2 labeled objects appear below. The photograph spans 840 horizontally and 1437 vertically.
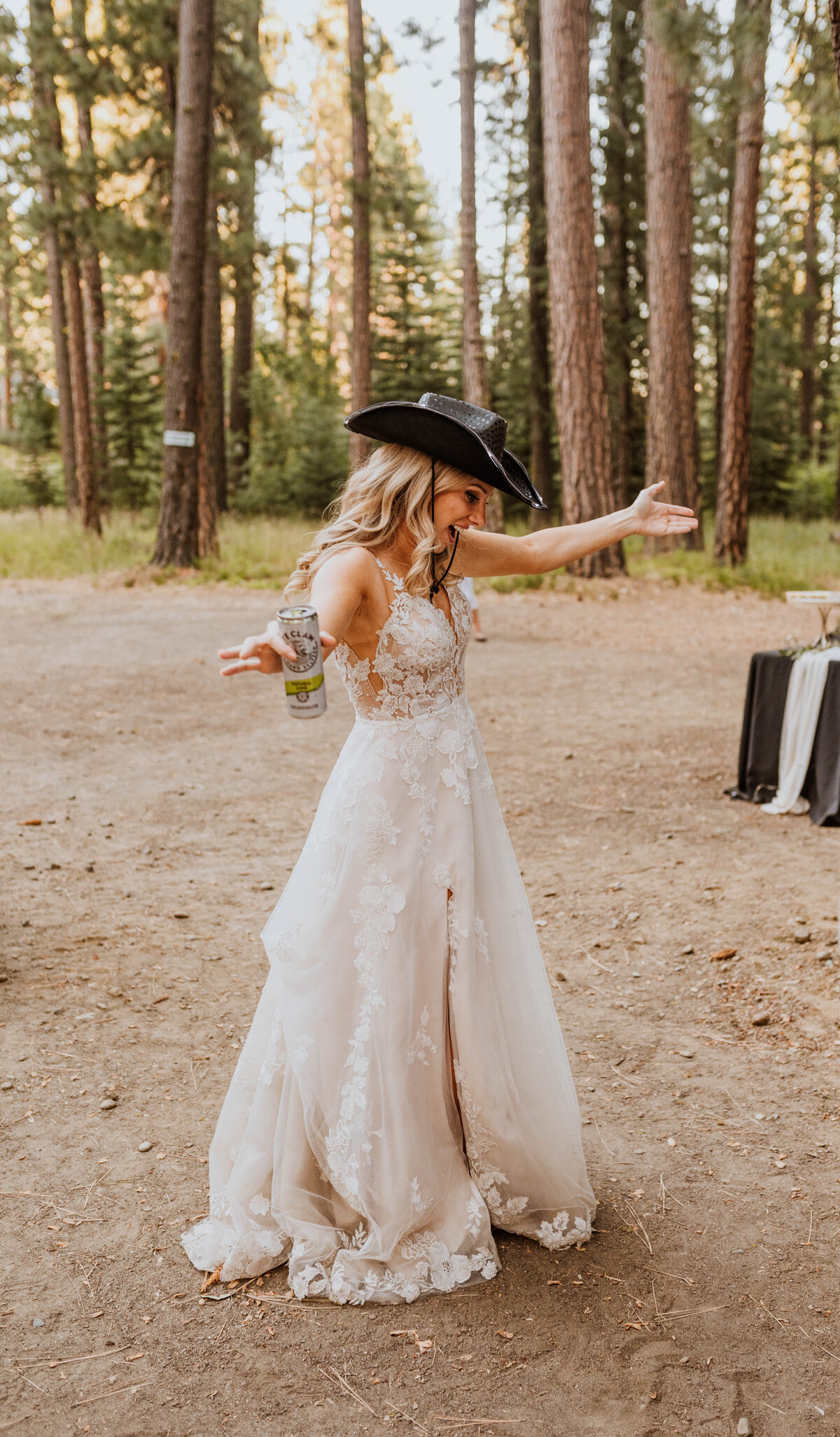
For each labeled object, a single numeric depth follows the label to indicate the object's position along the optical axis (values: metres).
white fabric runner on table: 6.84
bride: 2.68
